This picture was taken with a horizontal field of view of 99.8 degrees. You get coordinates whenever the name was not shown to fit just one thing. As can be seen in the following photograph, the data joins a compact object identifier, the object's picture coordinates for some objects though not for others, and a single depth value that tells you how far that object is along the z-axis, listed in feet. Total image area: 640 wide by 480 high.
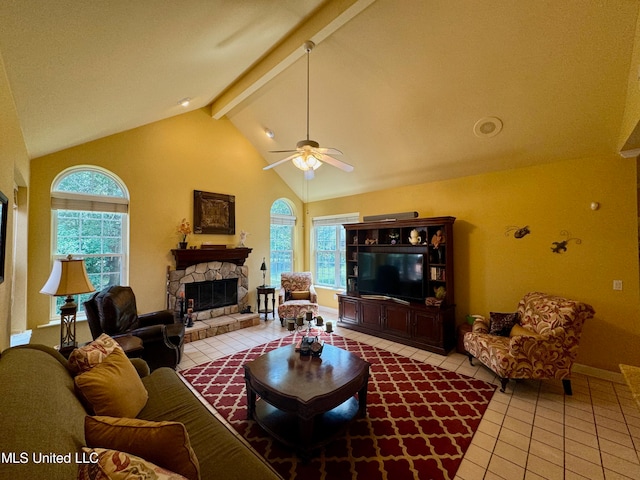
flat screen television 14.33
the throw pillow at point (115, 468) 2.84
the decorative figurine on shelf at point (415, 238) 14.64
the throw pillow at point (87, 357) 5.70
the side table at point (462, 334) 12.26
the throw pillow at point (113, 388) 4.99
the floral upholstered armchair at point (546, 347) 9.04
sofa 2.74
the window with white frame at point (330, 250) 20.06
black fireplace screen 16.08
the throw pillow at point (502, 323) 11.13
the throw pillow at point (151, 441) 3.64
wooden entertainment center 13.24
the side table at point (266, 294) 18.11
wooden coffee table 6.46
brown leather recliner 9.75
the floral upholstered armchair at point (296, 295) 16.16
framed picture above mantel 16.38
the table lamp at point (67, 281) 8.61
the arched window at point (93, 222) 12.40
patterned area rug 6.30
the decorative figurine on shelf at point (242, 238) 17.98
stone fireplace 15.26
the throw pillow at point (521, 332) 9.88
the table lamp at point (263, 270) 18.58
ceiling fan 8.82
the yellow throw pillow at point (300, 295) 17.60
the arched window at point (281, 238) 20.88
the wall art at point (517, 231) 12.12
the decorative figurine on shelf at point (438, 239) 13.78
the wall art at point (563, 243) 11.05
